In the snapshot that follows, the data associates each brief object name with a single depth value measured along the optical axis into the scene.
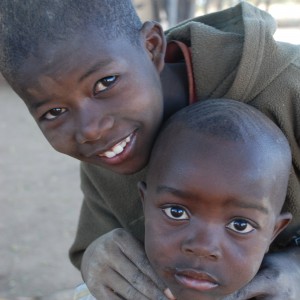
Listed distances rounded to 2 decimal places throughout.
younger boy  1.26
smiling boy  1.35
